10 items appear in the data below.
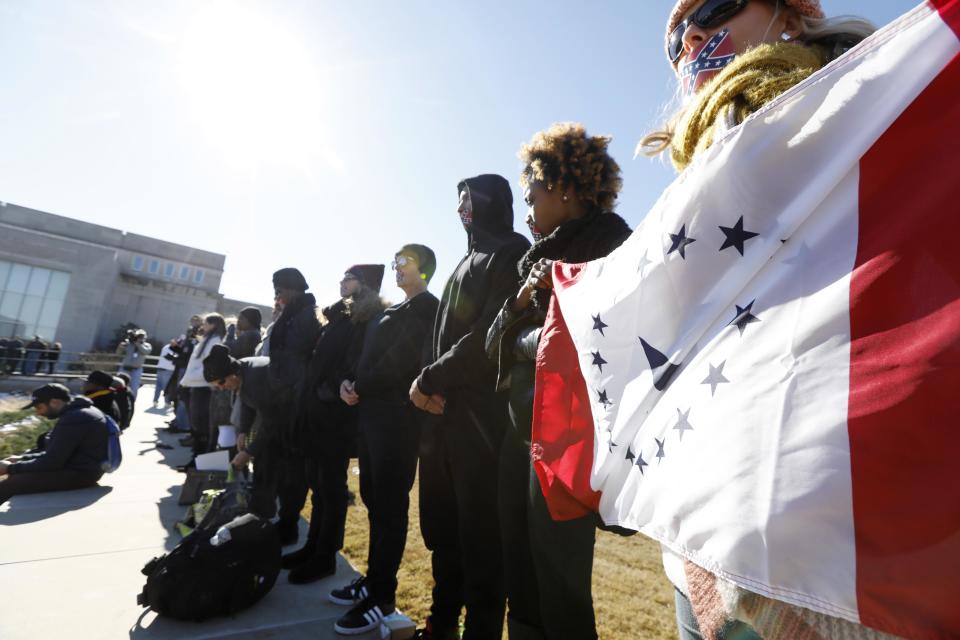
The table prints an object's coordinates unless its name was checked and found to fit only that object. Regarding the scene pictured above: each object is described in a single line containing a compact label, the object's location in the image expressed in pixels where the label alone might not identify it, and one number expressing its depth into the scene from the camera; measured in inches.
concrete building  1053.2
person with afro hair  61.2
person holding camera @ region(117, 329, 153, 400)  542.6
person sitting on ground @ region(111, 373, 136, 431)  311.0
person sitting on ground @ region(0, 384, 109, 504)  200.6
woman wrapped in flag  38.3
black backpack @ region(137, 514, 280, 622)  109.7
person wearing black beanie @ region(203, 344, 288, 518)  170.6
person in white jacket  280.1
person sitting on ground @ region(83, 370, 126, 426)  256.2
